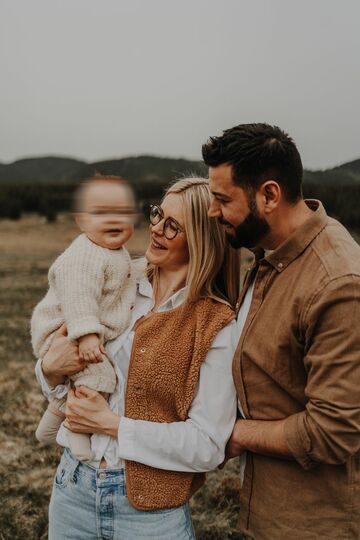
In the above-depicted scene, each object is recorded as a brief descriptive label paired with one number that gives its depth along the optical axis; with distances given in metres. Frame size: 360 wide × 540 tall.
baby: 2.03
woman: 1.91
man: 1.70
